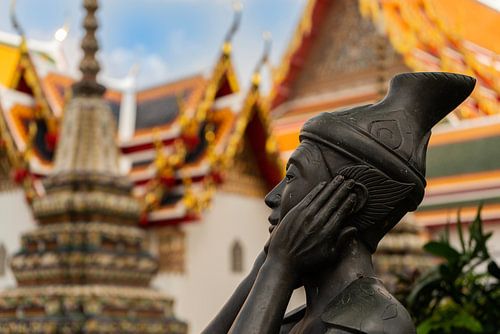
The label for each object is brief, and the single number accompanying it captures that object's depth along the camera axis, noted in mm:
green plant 2686
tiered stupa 4660
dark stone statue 1412
